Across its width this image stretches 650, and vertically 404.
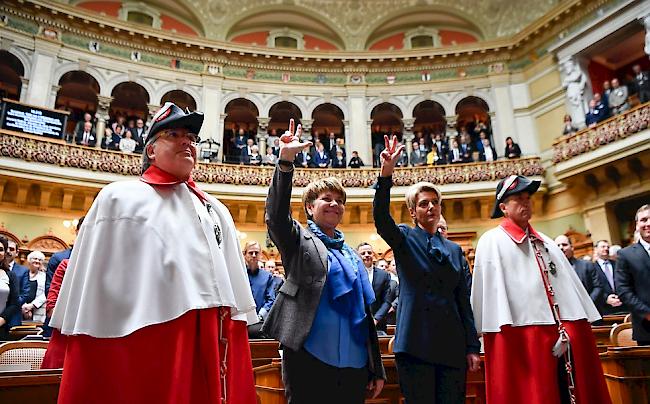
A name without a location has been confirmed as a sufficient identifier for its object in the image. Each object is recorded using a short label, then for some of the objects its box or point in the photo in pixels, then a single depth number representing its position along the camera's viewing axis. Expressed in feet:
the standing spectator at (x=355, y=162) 44.62
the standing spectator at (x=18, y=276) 13.75
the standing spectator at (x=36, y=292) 19.97
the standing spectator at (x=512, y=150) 43.47
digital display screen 35.29
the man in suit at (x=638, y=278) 10.54
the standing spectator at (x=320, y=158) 44.85
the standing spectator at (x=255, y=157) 44.09
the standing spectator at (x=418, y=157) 45.55
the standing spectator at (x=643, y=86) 35.27
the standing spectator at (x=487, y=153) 44.41
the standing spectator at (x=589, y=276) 18.61
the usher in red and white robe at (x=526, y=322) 7.95
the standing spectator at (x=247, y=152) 44.32
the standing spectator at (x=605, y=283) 18.62
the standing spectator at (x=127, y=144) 40.90
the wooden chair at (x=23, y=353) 9.16
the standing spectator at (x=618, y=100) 37.50
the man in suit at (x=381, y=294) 15.85
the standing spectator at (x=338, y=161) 45.37
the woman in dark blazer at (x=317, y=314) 6.72
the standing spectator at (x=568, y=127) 40.14
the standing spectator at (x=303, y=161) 44.42
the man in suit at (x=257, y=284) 16.44
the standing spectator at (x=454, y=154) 44.86
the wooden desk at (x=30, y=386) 6.68
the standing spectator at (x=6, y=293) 13.21
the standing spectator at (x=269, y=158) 44.80
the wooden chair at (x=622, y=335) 12.76
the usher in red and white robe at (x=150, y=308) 4.86
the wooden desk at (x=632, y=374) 9.59
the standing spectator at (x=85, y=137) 39.50
